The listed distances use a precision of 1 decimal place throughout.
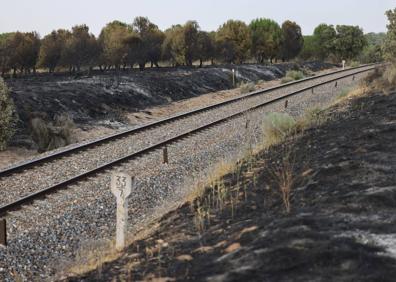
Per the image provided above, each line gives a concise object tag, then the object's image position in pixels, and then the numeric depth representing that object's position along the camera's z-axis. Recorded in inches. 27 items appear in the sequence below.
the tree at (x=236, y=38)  2350.1
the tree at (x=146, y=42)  1815.9
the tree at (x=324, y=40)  3304.6
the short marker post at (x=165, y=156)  519.8
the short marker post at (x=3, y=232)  322.3
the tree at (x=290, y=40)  2915.8
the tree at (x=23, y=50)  1507.1
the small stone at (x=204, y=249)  232.7
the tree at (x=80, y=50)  1593.3
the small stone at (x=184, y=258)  227.9
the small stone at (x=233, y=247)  223.0
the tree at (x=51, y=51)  1593.3
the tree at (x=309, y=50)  3425.2
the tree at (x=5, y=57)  1419.8
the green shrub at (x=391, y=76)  826.2
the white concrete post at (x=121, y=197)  295.9
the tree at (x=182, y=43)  2004.2
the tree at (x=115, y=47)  1680.6
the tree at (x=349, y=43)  3201.3
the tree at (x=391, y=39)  1176.2
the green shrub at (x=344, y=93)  917.9
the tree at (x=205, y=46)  2065.0
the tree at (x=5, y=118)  637.3
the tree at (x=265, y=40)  2691.9
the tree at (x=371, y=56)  2839.6
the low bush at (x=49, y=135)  663.8
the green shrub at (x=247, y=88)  1253.1
